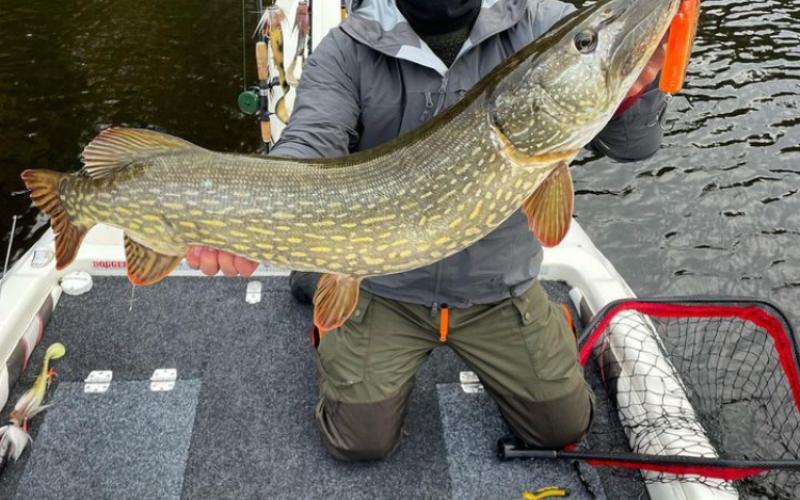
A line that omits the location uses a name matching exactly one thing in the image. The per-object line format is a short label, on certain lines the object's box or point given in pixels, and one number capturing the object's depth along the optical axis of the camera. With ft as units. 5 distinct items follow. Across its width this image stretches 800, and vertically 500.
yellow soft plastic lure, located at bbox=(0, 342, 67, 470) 6.98
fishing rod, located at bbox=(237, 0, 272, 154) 11.32
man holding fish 6.44
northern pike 5.05
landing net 7.03
